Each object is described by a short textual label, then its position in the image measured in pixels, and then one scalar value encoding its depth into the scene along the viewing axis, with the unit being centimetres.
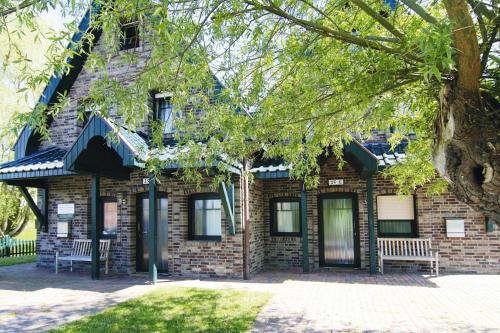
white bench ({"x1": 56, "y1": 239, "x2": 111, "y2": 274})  1042
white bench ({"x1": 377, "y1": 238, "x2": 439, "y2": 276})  948
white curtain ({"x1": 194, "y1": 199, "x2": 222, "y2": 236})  991
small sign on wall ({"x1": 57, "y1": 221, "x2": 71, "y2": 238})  1128
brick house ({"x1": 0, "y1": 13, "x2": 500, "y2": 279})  941
